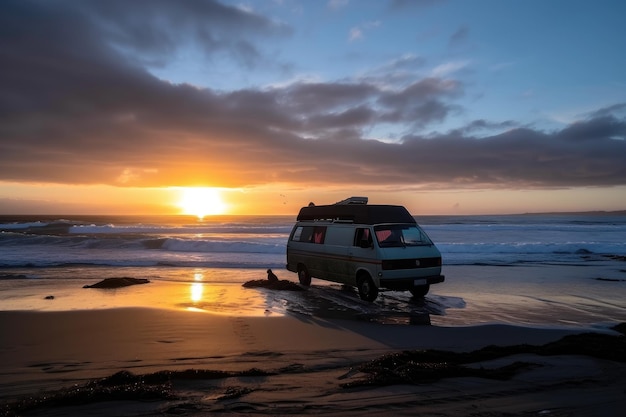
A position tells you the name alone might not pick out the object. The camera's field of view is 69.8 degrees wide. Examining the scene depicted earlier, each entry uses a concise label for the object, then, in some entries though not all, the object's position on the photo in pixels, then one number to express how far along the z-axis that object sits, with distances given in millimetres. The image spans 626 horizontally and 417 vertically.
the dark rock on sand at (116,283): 14891
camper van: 12453
